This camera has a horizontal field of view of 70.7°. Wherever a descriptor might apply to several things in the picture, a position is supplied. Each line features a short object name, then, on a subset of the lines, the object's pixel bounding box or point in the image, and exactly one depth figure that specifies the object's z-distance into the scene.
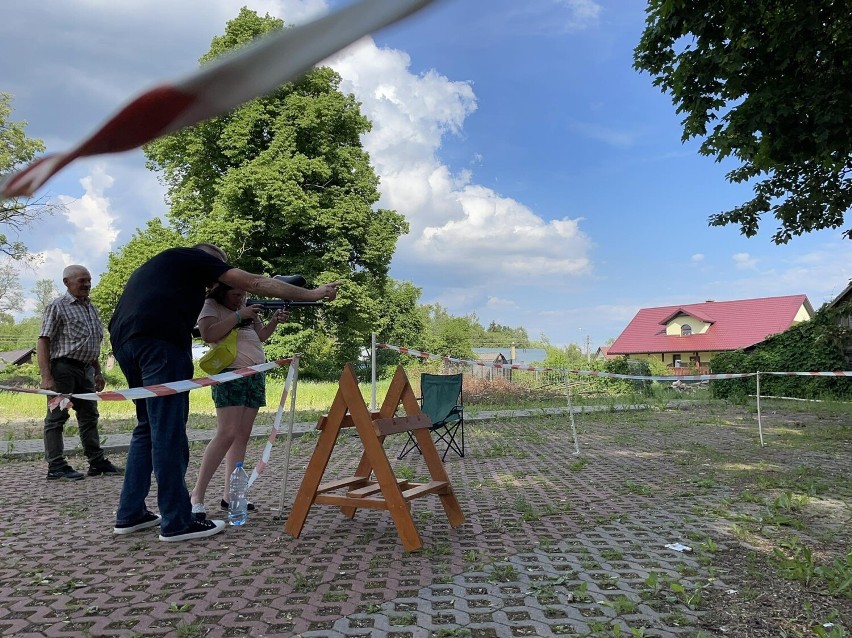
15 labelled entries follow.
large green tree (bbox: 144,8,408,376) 25.22
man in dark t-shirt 3.83
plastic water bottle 4.42
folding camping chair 7.98
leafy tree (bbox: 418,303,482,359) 53.78
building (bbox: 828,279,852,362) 20.95
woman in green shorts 4.34
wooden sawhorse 3.85
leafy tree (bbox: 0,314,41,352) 59.06
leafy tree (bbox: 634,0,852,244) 6.80
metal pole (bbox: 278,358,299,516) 4.57
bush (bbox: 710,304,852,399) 20.58
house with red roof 42.91
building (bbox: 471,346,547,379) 62.42
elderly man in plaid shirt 5.69
